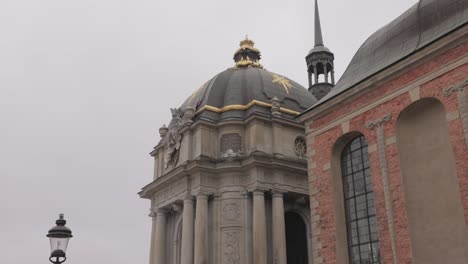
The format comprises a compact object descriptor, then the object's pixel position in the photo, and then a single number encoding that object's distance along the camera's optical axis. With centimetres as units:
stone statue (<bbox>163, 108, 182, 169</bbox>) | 3456
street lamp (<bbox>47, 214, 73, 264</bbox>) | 1146
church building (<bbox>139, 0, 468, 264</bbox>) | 1608
